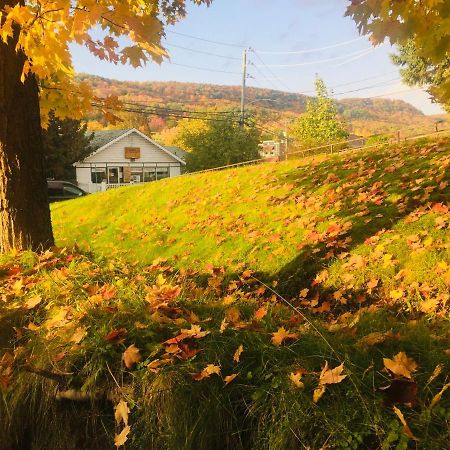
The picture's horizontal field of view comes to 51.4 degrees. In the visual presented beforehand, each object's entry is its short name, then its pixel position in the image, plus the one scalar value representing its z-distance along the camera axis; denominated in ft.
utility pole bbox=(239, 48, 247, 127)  141.35
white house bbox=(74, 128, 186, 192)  143.13
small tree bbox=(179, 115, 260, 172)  125.80
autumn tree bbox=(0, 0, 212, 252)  12.12
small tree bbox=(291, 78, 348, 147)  169.07
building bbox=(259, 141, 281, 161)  217.52
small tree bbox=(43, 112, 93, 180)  110.66
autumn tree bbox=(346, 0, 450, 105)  11.93
